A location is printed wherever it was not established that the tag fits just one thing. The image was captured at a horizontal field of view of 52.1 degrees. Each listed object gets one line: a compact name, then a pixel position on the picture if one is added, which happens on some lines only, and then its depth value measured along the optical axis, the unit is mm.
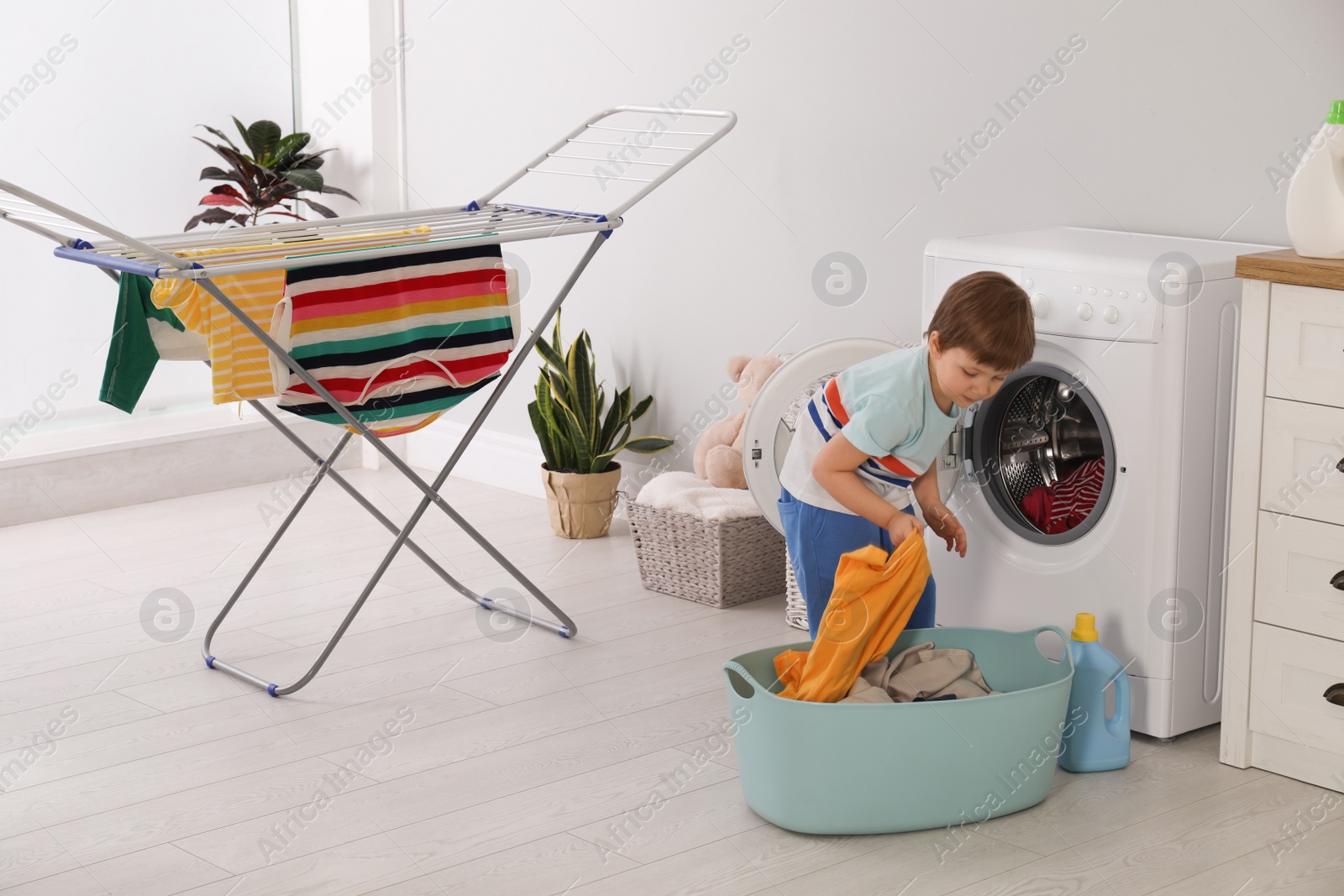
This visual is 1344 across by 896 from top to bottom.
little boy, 2076
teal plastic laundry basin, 1947
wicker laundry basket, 3020
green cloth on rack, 2385
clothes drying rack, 2143
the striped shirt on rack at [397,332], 2332
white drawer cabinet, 2031
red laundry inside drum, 2381
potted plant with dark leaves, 3966
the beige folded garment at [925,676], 2088
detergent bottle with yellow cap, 2209
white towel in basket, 3029
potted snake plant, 3441
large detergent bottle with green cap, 2049
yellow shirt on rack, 2373
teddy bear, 3074
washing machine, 2195
